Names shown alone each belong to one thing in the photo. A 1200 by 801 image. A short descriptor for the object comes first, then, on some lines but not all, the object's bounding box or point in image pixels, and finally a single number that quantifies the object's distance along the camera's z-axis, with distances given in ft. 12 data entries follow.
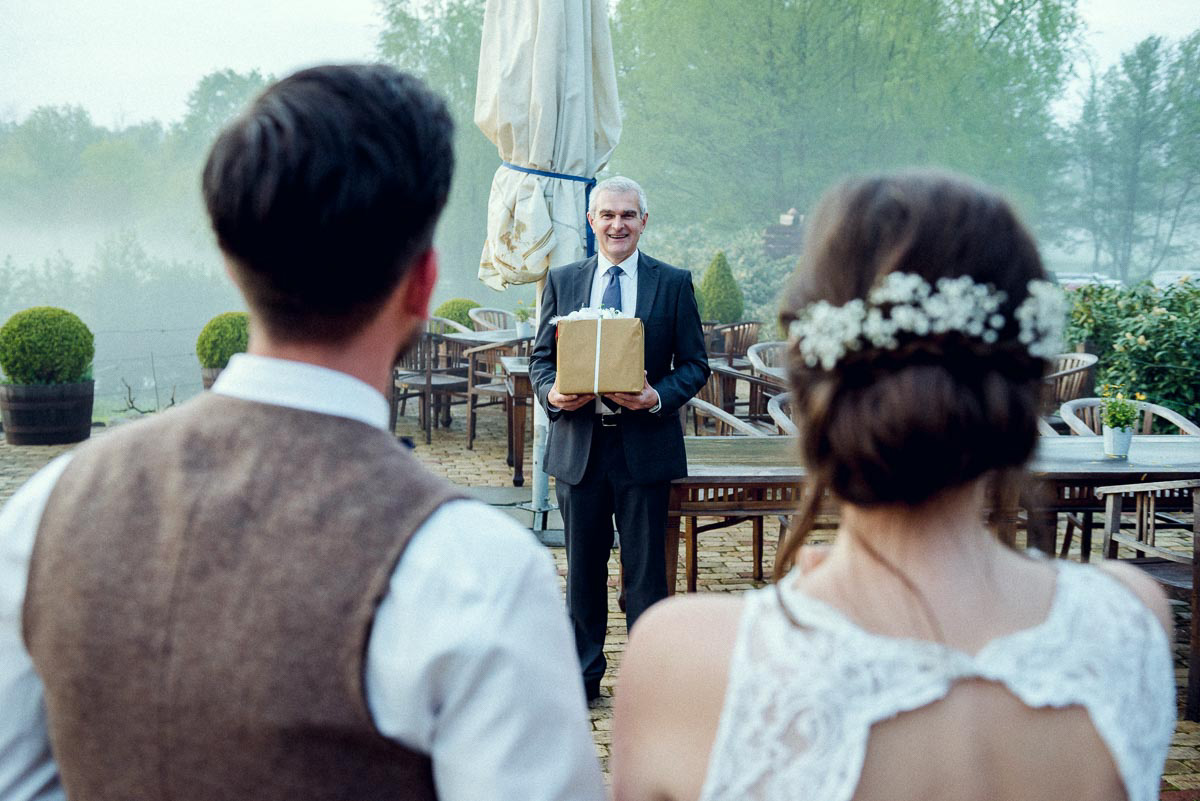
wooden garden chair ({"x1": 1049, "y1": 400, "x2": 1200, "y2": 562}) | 17.56
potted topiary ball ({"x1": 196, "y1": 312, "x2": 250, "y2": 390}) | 36.17
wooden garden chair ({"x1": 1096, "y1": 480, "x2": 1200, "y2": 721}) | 12.97
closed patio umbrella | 16.85
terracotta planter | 36.09
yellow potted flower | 14.78
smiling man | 12.62
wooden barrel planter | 31.58
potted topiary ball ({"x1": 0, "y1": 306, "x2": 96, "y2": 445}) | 31.50
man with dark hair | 2.99
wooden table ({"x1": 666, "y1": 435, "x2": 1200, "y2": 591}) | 13.61
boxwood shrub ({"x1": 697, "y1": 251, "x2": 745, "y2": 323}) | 46.26
